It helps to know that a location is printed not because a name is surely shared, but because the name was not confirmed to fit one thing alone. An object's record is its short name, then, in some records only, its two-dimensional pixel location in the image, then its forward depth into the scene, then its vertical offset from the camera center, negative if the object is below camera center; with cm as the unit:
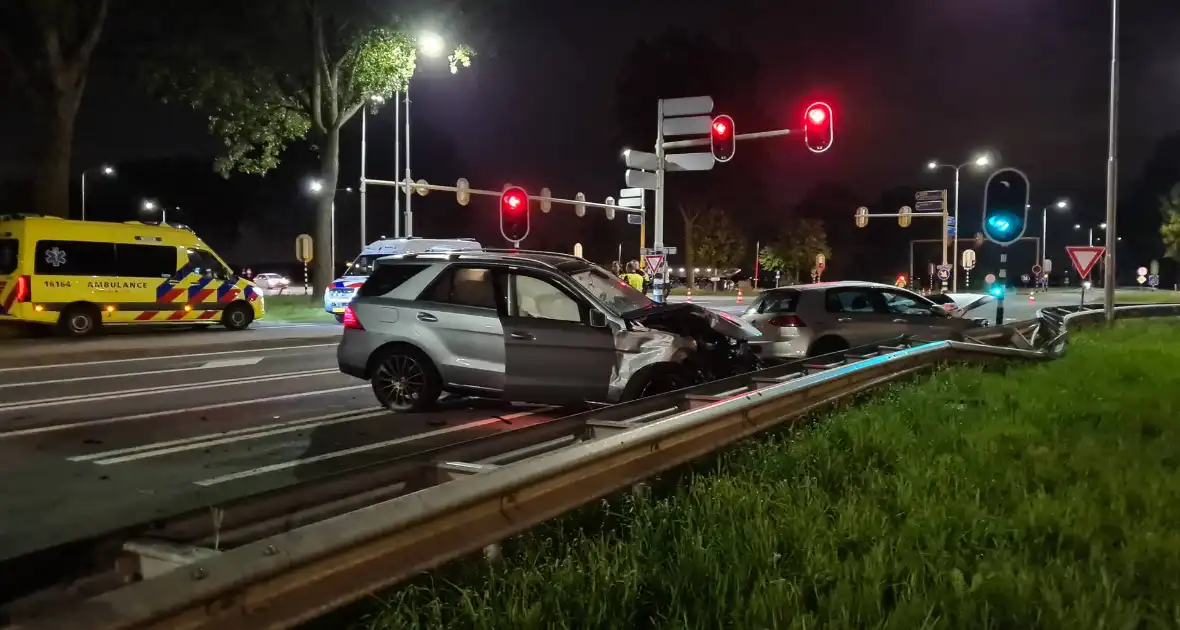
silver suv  881 -44
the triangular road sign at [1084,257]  1831 +61
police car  2247 +65
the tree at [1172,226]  5697 +380
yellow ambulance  1891 +26
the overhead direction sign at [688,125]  1830 +318
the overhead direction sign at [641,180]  1830 +214
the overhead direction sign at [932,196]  4238 +422
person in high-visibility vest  2778 +32
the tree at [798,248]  7250 +320
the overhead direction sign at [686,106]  1825 +355
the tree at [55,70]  2180 +519
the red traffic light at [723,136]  1878 +304
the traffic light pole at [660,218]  1800 +144
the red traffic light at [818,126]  1833 +316
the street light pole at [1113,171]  1869 +239
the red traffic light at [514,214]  2066 +166
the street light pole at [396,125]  3119 +555
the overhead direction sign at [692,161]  1870 +256
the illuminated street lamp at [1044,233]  7002 +414
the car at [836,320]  1264 -42
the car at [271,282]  5649 +51
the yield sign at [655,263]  1881 +53
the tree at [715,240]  6106 +324
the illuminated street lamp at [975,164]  3864 +542
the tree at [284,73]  2520 +629
